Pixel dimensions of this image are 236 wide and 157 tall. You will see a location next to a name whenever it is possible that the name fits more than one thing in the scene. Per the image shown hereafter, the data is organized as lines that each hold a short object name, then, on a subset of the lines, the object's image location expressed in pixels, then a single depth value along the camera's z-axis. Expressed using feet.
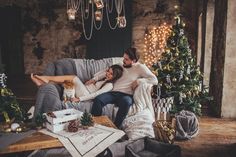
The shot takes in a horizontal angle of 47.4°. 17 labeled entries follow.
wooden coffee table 6.90
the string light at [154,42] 26.02
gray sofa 11.75
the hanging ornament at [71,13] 15.90
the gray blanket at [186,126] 11.59
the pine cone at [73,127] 7.79
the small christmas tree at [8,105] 8.57
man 11.98
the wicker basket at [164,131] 9.66
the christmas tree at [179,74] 12.96
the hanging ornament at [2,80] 8.87
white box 7.79
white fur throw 12.21
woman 12.60
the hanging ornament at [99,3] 14.42
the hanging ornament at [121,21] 15.96
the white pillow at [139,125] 11.30
